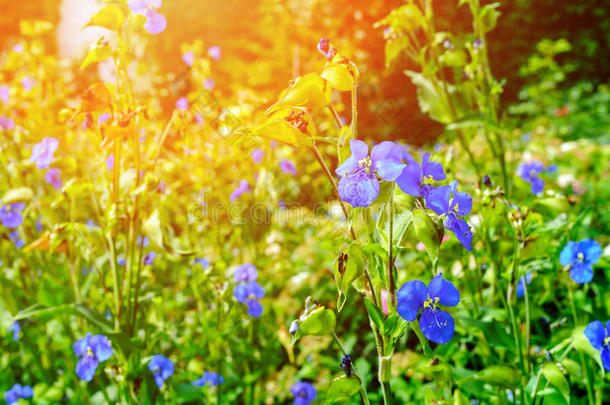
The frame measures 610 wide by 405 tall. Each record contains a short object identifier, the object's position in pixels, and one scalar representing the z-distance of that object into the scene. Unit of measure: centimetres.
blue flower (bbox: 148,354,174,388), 75
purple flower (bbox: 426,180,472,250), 51
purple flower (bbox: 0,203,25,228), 82
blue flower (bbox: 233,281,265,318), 77
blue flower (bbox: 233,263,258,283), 80
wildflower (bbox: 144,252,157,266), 82
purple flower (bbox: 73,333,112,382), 69
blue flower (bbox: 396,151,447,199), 51
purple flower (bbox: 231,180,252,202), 100
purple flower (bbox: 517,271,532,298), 76
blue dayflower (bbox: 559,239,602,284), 67
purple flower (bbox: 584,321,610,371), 60
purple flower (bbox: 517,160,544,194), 82
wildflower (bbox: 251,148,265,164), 103
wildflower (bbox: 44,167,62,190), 93
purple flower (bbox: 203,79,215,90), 103
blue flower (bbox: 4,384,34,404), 80
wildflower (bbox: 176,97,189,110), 105
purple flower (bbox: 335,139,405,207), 51
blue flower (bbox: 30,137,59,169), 72
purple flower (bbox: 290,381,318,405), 80
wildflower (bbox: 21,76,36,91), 106
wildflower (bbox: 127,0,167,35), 64
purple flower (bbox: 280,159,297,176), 116
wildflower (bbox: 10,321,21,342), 85
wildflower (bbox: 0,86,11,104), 108
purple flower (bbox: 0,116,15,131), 96
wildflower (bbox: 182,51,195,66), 102
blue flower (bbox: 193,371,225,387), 81
